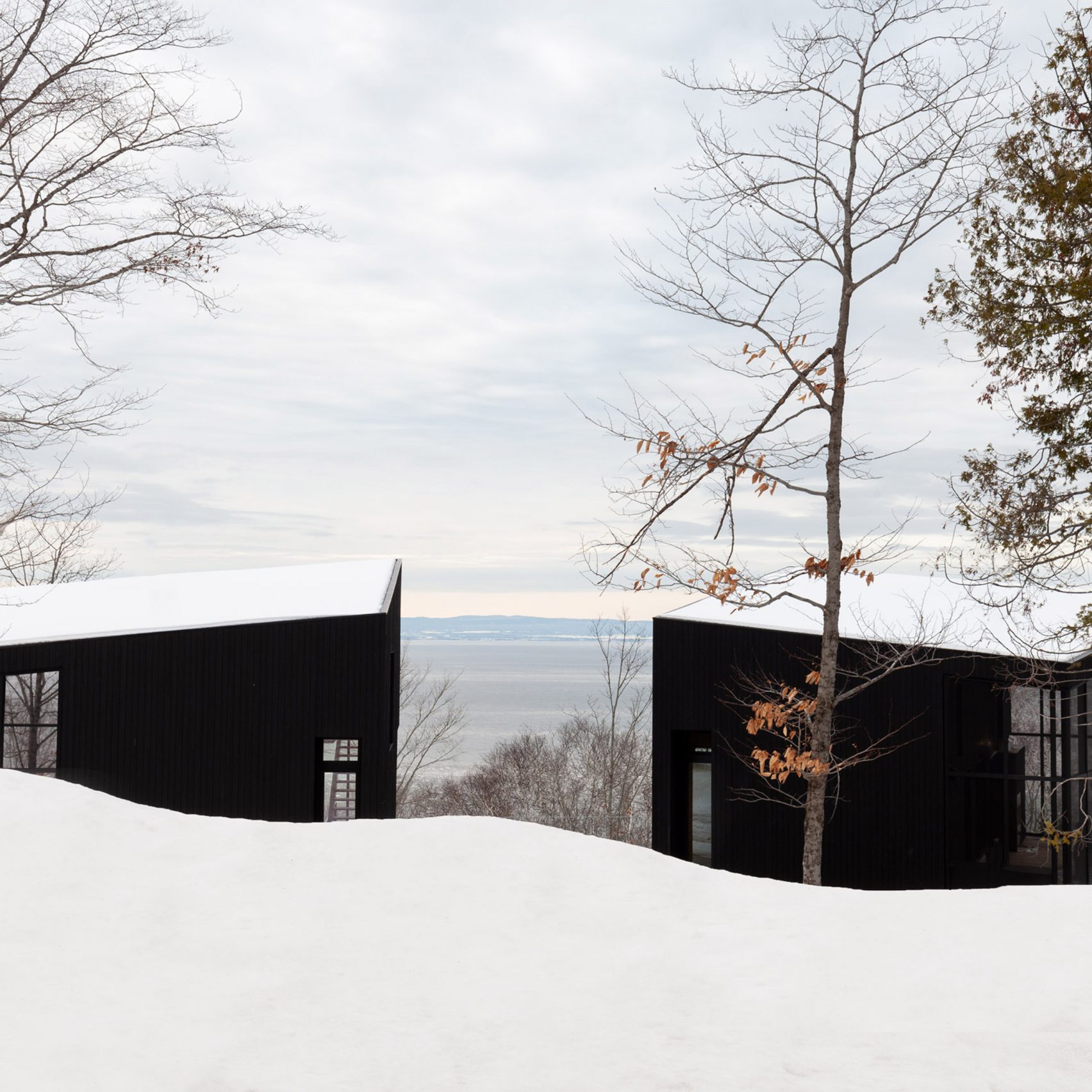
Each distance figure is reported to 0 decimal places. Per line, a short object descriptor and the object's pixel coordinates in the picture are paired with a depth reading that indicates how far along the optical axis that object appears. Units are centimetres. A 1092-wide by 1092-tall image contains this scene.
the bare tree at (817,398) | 1058
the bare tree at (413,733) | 3512
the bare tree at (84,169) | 919
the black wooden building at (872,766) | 1309
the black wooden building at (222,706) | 1364
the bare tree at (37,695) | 2116
